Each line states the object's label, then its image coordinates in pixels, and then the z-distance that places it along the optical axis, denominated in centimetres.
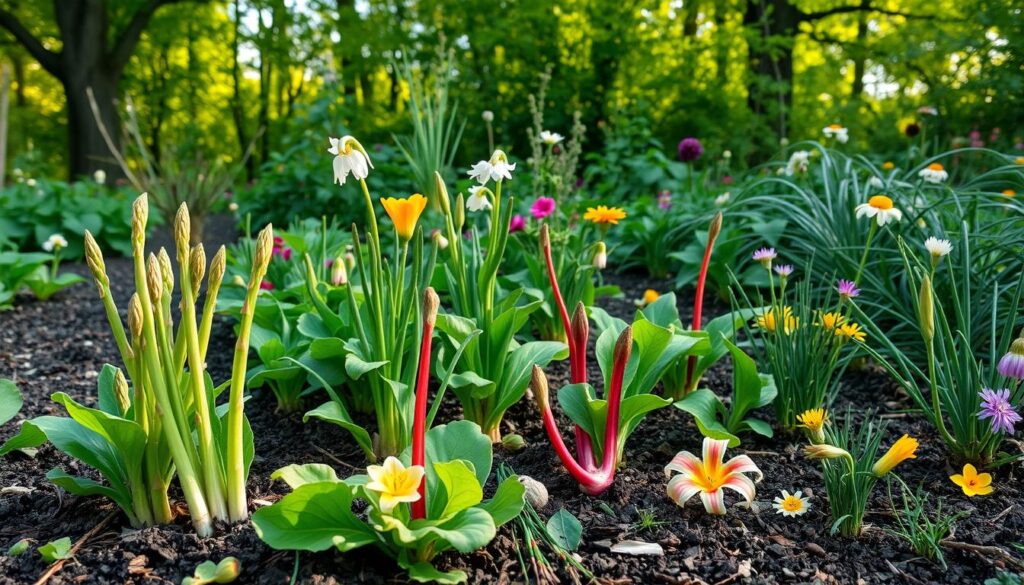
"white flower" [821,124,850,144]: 358
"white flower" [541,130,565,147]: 272
